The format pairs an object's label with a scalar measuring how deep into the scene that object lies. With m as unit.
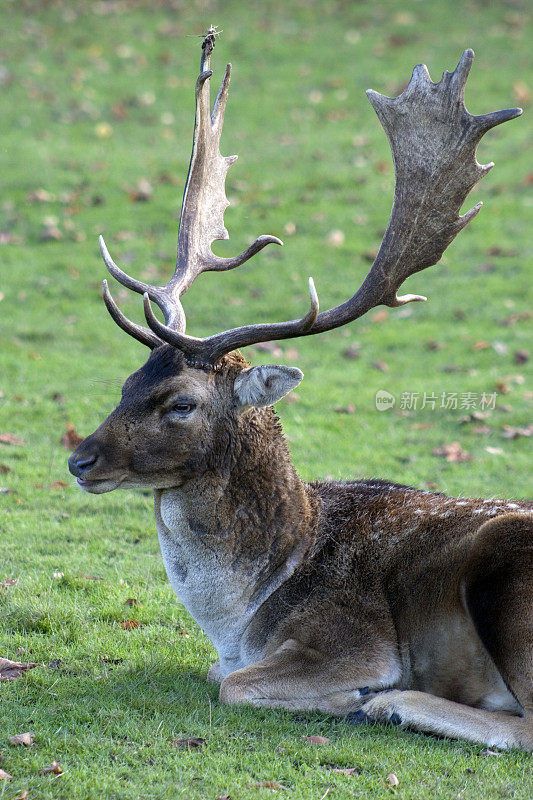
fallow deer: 10.73
